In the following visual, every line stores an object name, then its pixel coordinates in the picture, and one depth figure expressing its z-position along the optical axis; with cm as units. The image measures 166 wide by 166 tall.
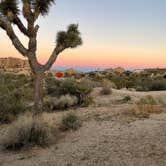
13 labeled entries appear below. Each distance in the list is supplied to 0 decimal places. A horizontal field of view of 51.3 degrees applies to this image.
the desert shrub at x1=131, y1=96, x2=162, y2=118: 670
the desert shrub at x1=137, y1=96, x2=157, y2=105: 885
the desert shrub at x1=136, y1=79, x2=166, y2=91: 1465
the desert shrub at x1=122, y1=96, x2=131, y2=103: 1035
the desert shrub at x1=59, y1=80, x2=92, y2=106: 988
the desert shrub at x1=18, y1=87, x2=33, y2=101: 1057
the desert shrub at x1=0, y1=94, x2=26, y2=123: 737
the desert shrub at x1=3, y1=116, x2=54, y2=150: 496
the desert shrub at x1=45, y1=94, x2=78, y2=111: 921
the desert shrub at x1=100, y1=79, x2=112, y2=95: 1223
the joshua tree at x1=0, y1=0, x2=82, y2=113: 671
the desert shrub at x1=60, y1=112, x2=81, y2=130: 587
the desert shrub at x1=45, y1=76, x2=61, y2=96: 1092
